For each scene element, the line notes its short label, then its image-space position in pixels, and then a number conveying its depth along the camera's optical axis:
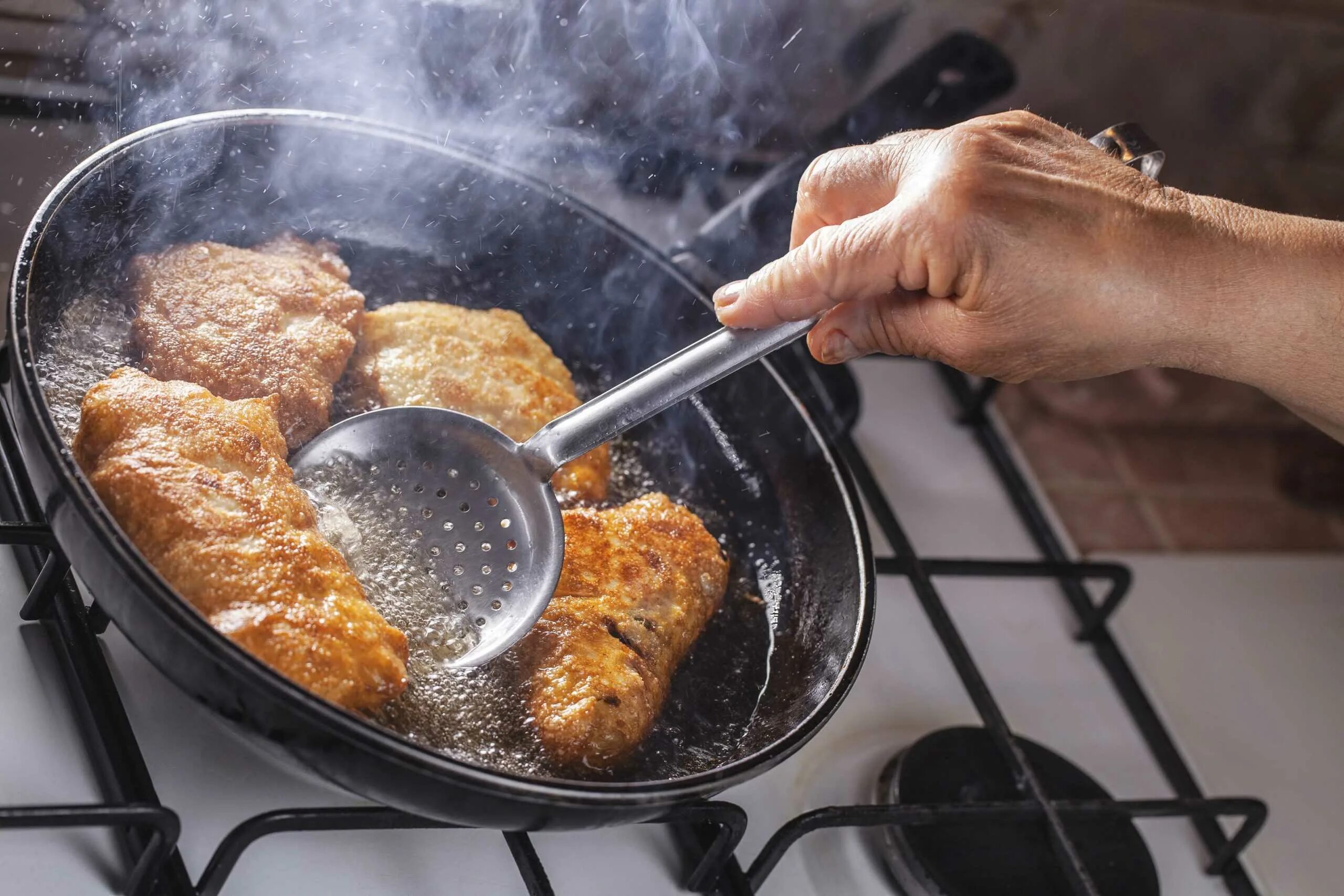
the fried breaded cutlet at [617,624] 0.83
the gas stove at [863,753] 0.77
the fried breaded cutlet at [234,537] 0.71
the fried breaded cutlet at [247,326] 0.91
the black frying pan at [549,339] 0.64
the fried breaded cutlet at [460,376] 1.02
